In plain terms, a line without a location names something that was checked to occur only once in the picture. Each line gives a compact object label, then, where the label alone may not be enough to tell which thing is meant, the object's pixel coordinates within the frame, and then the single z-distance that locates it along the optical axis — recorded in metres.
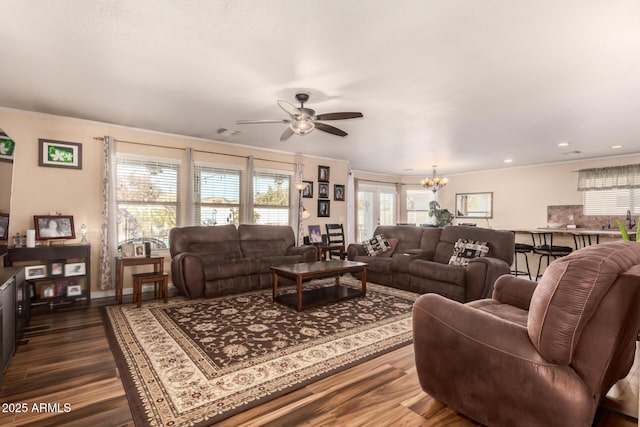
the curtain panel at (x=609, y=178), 6.24
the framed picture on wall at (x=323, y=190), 7.27
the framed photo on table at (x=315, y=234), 6.91
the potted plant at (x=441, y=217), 7.99
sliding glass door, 9.09
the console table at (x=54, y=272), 3.84
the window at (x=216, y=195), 5.60
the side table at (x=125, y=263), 4.27
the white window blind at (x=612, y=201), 6.29
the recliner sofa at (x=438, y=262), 4.27
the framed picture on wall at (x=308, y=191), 6.96
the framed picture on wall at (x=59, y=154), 4.28
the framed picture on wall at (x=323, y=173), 7.25
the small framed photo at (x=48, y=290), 3.94
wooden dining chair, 7.13
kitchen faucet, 6.20
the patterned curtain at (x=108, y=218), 4.58
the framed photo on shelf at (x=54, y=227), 4.14
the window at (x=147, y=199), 4.88
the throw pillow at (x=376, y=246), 5.93
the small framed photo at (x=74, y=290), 4.11
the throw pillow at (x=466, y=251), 4.69
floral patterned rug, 2.05
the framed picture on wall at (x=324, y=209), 7.28
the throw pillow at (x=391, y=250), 5.91
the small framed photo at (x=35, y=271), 3.86
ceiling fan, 3.23
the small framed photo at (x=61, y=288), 4.04
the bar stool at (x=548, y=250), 5.97
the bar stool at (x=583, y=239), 6.14
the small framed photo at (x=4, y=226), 3.07
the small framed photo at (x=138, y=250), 4.56
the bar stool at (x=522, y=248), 6.17
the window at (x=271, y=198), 6.29
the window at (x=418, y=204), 10.02
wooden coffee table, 3.93
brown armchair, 1.38
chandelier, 7.50
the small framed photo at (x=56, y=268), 4.03
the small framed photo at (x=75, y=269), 4.11
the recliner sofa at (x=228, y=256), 4.42
